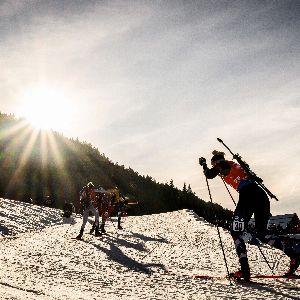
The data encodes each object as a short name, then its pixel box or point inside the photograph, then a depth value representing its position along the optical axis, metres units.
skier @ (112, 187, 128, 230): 16.97
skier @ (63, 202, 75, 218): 20.77
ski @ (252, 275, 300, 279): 5.12
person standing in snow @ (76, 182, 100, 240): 12.34
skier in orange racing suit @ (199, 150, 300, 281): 5.34
